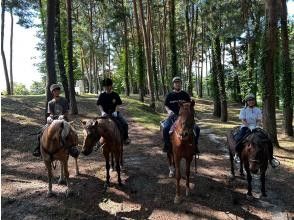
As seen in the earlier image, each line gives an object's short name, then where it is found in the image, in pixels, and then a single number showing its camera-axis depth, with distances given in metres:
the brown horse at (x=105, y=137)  5.42
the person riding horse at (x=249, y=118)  6.14
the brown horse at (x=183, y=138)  5.24
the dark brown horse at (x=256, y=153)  5.43
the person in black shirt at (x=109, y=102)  6.45
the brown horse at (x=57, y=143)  5.20
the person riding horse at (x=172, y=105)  6.16
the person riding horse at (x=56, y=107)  5.99
